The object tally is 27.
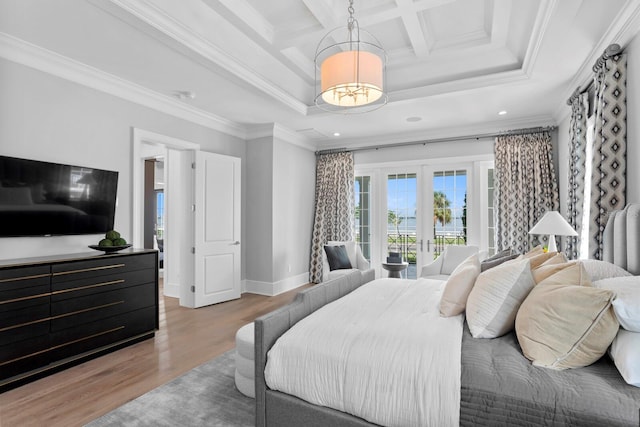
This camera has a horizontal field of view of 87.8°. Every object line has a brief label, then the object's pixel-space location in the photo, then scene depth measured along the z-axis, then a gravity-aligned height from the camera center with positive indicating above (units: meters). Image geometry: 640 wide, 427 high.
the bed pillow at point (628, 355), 1.22 -0.53
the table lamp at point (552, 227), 3.26 -0.11
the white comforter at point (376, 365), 1.36 -0.67
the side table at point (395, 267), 4.68 -0.73
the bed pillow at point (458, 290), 1.99 -0.46
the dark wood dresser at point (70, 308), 2.37 -0.77
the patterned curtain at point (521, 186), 4.51 +0.41
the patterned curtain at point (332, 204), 5.93 +0.21
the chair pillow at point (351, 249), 5.20 -0.52
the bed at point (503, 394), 1.19 -0.67
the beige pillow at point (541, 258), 2.16 -0.28
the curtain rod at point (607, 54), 2.42 +1.22
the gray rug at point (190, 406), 1.98 -1.23
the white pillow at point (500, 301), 1.71 -0.45
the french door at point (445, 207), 5.27 +0.15
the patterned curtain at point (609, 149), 2.40 +0.50
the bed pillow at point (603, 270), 1.85 -0.31
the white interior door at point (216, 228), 4.50 -0.18
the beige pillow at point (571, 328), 1.34 -0.47
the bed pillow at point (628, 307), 1.27 -0.35
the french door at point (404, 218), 5.61 -0.03
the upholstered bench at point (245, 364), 2.23 -1.01
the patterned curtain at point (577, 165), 3.15 +0.51
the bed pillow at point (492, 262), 2.43 -0.35
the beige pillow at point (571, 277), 1.57 -0.30
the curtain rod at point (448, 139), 4.61 +1.21
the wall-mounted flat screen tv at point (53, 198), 2.65 +0.15
